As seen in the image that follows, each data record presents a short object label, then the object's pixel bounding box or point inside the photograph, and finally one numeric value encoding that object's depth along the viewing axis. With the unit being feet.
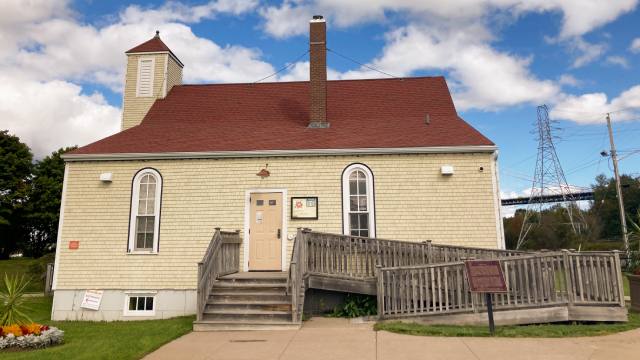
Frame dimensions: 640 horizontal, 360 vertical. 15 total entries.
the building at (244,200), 39.06
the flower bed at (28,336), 25.38
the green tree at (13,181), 120.06
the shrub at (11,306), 27.84
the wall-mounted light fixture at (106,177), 40.83
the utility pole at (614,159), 88.45
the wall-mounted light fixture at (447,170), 39.24
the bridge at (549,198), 291.58
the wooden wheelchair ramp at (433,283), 28.91
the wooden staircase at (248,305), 29.30
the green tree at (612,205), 226.99
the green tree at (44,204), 127.13
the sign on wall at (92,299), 38.91
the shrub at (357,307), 33.83
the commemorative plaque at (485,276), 25.36
